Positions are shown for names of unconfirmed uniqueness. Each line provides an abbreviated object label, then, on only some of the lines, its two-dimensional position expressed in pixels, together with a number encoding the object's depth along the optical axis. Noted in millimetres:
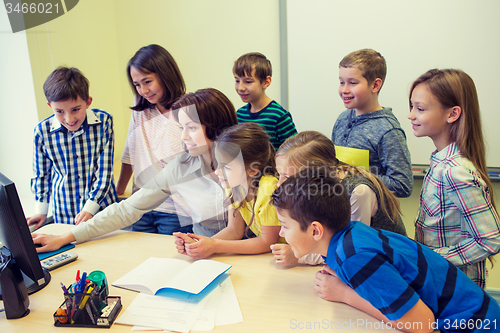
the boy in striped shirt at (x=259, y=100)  1833
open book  957
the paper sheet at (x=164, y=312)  829
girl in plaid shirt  1070
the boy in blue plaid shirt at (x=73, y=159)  1600
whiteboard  1902
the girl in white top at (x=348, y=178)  1117
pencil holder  835
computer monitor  828
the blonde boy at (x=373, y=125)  1462
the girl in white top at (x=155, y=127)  1583
